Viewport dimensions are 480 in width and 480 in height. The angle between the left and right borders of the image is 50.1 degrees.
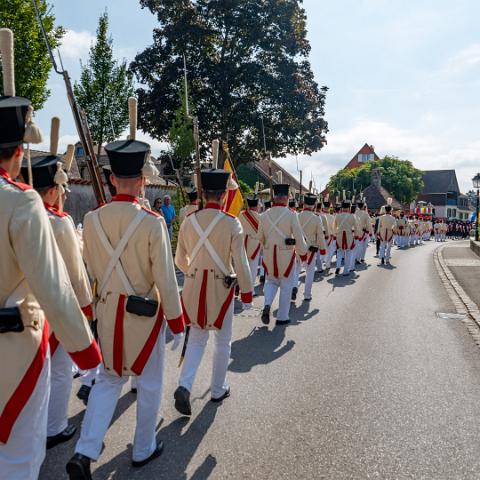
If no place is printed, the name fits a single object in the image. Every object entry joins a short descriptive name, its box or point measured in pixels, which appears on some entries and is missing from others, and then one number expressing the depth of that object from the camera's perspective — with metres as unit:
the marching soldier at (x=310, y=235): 10.18
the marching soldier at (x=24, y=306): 2.07
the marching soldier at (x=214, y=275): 4.63
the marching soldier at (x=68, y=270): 3.74
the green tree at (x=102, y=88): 24.97
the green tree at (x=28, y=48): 16.84
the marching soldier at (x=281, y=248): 7.74
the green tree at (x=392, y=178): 71.50
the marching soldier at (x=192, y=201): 9.46
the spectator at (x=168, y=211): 14.41
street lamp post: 32.74
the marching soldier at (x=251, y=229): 10.48
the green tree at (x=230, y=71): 28.23
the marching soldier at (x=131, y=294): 3.30
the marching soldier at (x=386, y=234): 18.09
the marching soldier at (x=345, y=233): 14.54
